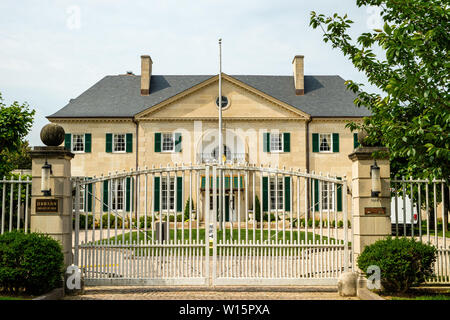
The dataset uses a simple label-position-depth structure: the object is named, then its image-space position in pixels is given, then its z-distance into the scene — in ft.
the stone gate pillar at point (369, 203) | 27.20
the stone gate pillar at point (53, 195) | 27.14
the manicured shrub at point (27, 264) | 23.73
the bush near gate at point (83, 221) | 61.95
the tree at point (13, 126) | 40.47
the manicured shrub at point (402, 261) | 24.71
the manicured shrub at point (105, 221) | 80.40
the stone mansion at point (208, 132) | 99.04
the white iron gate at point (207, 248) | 27.04
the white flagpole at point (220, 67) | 73.13
